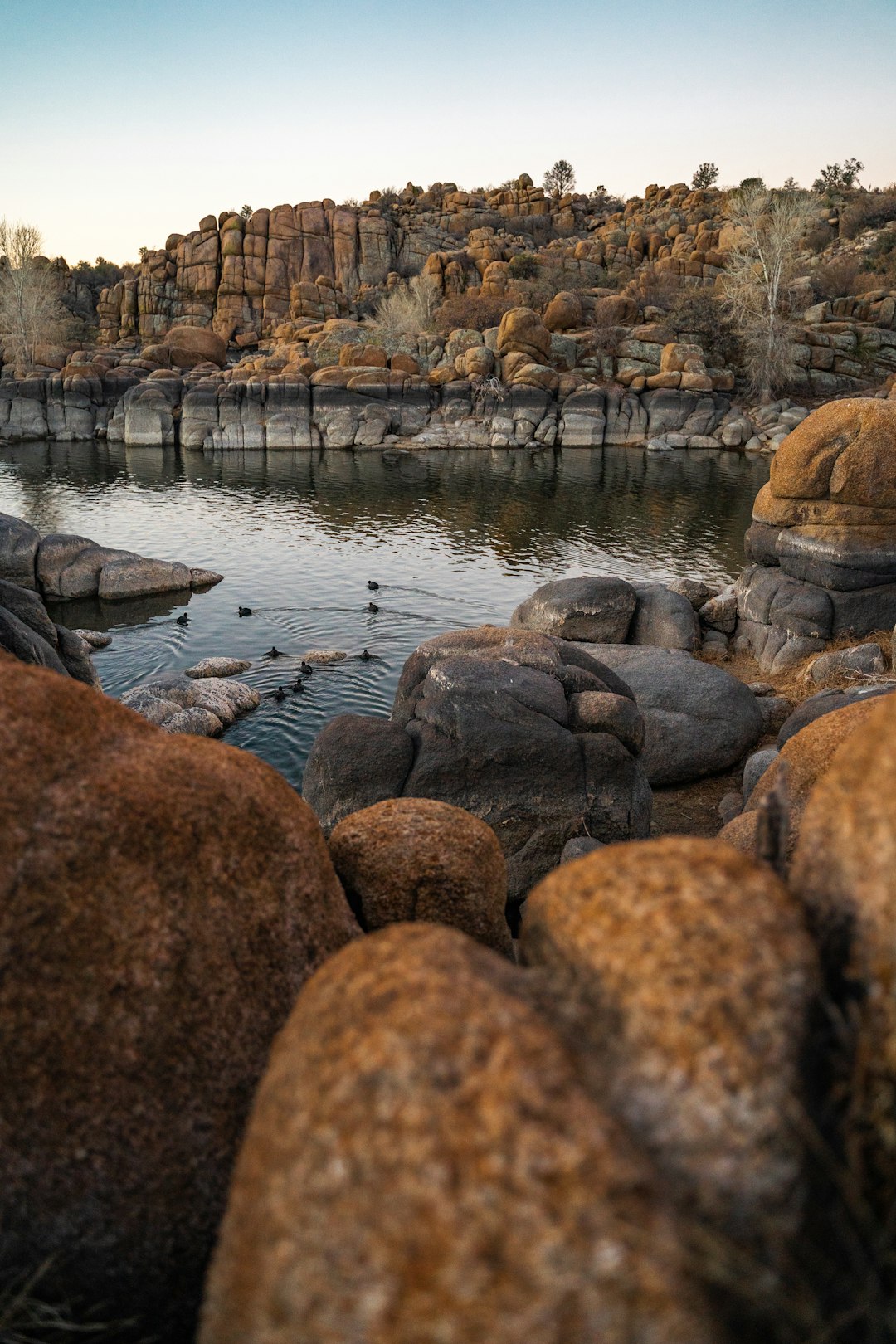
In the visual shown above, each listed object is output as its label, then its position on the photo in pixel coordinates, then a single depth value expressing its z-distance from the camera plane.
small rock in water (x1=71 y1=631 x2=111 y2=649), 23.69
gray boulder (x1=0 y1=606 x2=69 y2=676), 9.52
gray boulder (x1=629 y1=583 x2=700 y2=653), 20.58
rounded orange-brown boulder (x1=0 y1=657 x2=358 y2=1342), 3.11
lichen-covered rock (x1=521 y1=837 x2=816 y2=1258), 2.35
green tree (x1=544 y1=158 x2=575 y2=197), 124.56
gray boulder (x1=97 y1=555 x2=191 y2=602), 27.75
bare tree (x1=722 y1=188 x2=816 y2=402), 64.94
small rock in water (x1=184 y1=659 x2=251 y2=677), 21.34
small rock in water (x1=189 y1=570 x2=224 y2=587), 29.48
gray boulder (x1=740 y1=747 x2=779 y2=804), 12.33
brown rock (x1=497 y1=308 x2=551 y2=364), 68.44
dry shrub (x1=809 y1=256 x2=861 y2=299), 78.69
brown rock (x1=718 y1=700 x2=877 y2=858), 7.93
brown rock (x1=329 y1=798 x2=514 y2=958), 5.02
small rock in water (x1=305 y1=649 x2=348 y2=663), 22.27
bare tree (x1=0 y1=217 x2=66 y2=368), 75.75
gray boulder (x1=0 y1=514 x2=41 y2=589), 25.91
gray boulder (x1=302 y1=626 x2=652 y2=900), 10.98
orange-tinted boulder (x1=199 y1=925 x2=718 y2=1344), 2.07
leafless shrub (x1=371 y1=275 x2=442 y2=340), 80.56
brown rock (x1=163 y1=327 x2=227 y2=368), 75.88
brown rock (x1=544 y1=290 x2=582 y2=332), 75.25
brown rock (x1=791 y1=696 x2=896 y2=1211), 2.40
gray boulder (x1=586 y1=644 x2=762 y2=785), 15.07
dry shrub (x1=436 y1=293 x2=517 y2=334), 80.56
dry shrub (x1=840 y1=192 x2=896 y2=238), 90.62
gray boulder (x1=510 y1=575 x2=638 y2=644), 20.33
